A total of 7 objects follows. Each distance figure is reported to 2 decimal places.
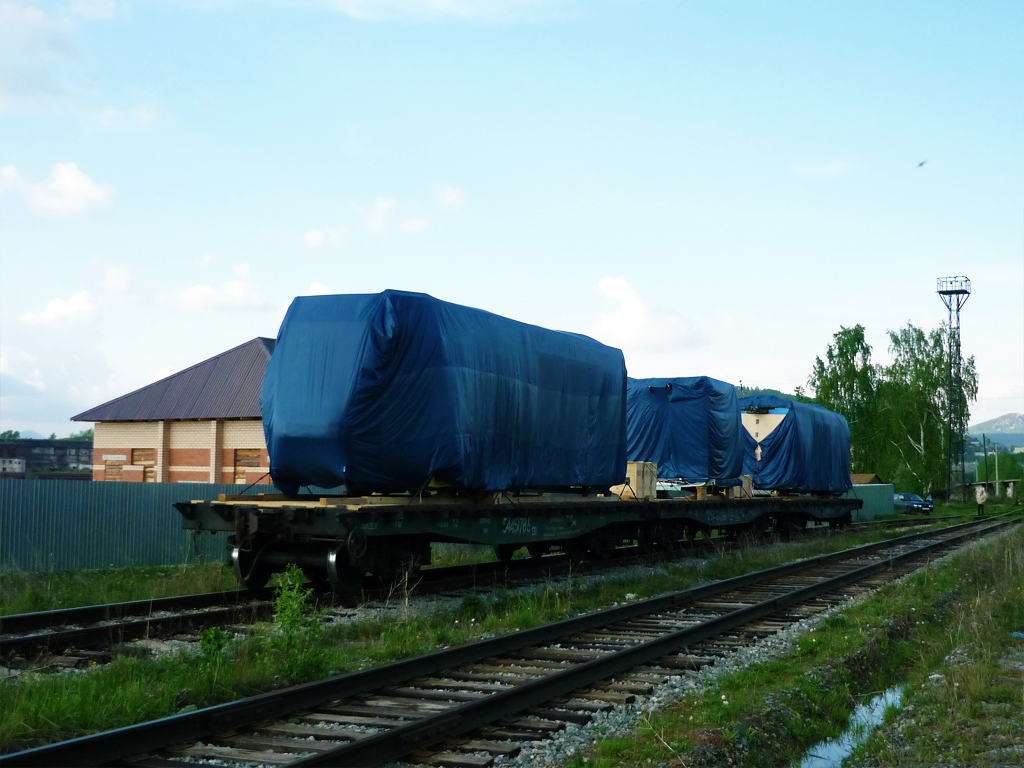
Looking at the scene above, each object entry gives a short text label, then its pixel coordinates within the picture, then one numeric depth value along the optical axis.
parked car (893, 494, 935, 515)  52.25
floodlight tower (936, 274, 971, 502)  61.43
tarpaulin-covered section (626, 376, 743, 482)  20.36
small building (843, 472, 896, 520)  46.16
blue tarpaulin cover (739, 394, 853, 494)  25.33
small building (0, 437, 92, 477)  90.94
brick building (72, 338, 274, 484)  35.66
